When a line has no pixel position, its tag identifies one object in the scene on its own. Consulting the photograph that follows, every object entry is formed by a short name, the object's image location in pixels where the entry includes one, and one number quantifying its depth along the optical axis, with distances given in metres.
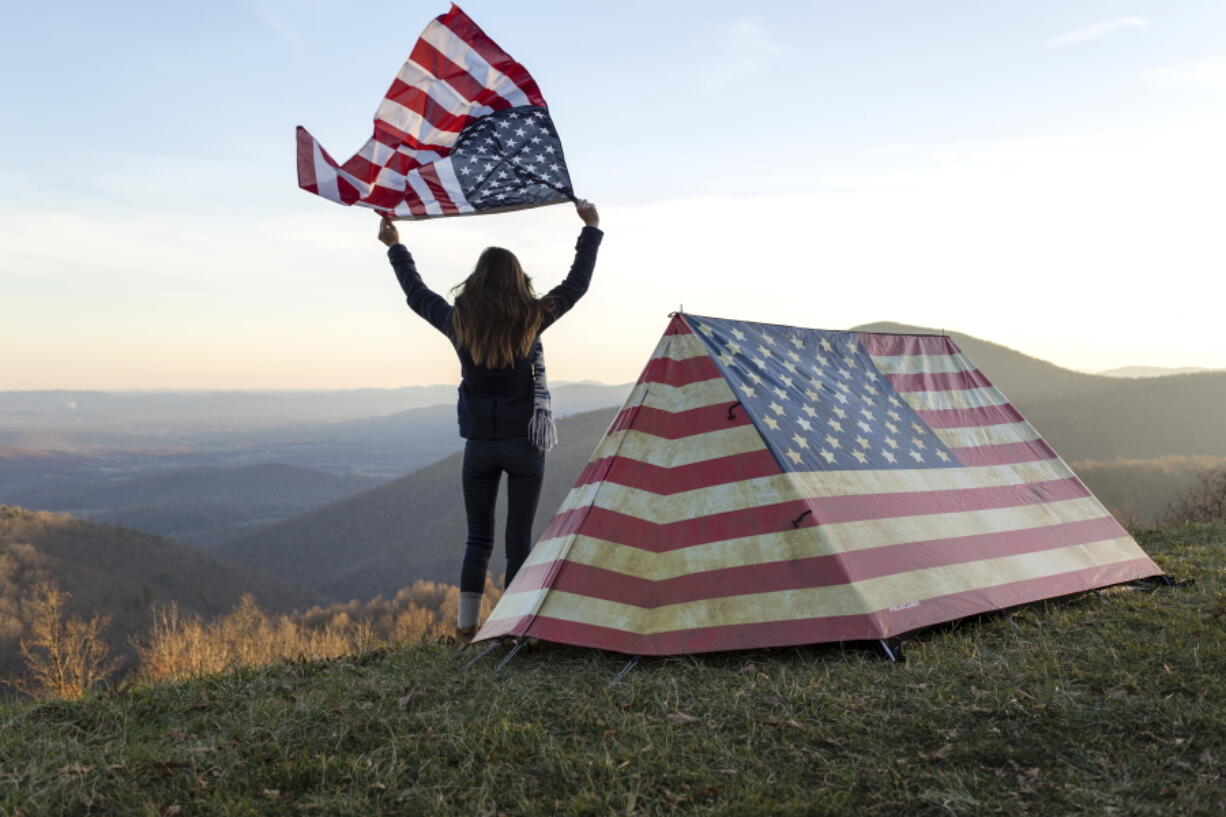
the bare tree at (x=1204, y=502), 17.25
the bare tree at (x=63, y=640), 37.62
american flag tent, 4.64
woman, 4.90
